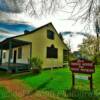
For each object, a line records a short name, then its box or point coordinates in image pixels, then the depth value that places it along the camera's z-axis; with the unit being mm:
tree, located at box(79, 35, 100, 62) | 21330
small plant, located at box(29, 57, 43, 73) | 9058
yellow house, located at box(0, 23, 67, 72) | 11225
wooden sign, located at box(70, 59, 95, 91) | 5526
